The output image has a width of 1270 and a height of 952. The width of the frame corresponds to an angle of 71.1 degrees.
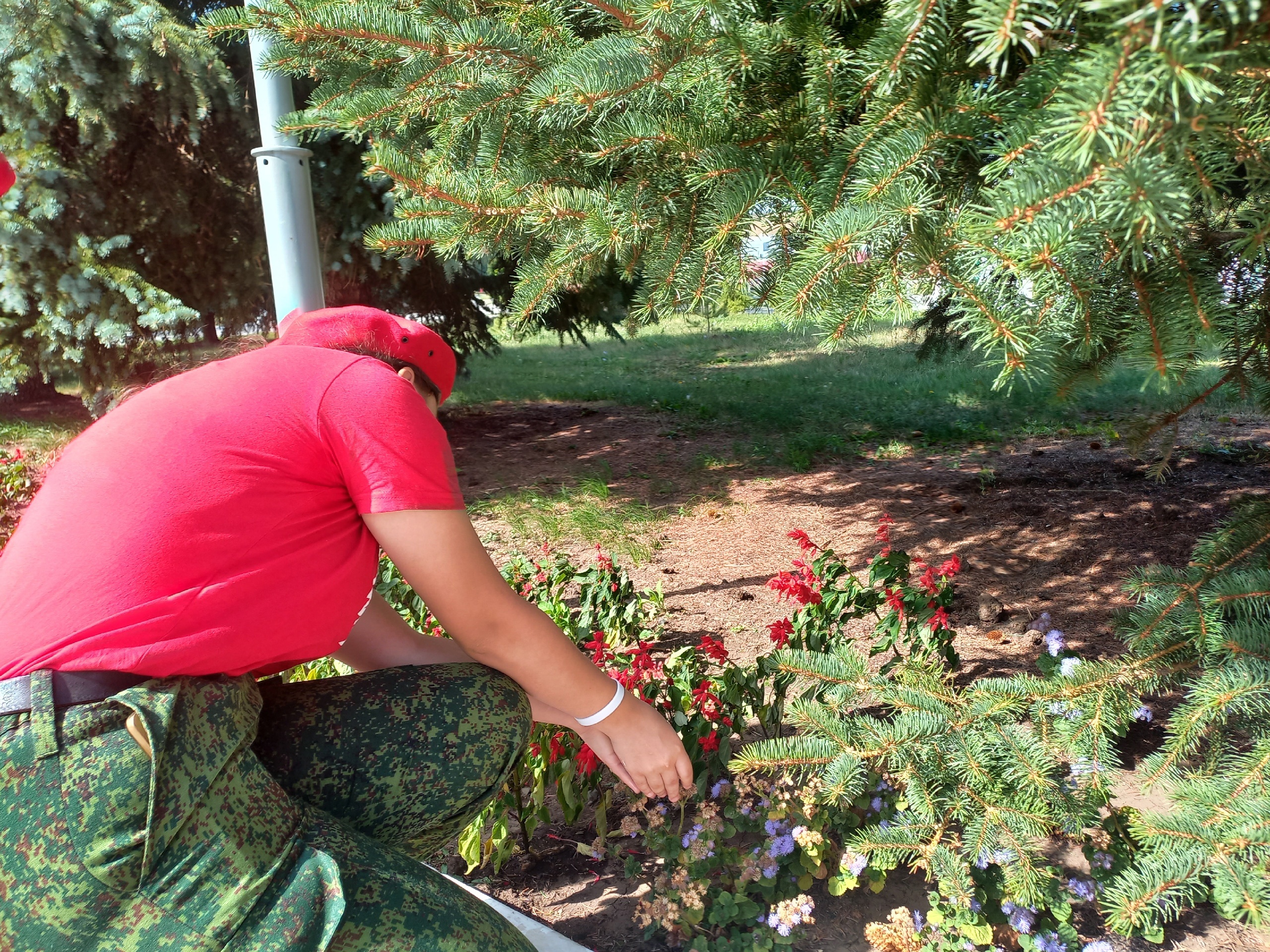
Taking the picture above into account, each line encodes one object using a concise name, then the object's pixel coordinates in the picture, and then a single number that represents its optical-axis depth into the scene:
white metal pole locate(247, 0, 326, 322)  2.40
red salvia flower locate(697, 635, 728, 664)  2.09
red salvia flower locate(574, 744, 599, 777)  1.90
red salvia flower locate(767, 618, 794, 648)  2.22
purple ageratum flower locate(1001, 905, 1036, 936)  1.56
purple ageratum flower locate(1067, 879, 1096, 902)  1.62
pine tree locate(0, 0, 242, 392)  4.23
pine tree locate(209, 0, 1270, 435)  0.89
